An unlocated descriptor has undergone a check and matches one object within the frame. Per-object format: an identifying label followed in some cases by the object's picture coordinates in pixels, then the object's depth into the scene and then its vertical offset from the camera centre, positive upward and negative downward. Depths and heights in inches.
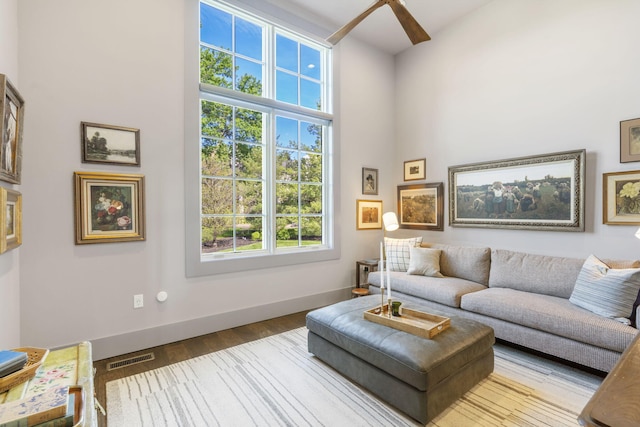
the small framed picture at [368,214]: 179.2 -2.2
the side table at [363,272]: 156.2 -36.1
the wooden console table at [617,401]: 27.7 -19.5
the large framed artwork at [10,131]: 65.6 +20.3
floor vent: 99.1 -51.2
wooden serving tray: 80.8 -32.7
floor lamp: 174.7 -6.1
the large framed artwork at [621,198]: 108.8 +4.2
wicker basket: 49.7 -28.7
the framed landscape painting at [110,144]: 101.4 +24.1
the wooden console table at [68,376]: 47.9 -30.6
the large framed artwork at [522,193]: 123.5 +8.0
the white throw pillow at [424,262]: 146.1 -25.7
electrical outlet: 110.4 -32.9
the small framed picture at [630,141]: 108.5 +25.3
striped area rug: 73.4 -51.3
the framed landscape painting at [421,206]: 171.0 +2.8
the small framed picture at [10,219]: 67.6 -1.5
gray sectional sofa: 88.3 -33.5
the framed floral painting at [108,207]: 100.2 +2.0
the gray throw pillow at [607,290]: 89.9 -25.6
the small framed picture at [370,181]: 180.7 +18.5
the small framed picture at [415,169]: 179.5 +25.5
